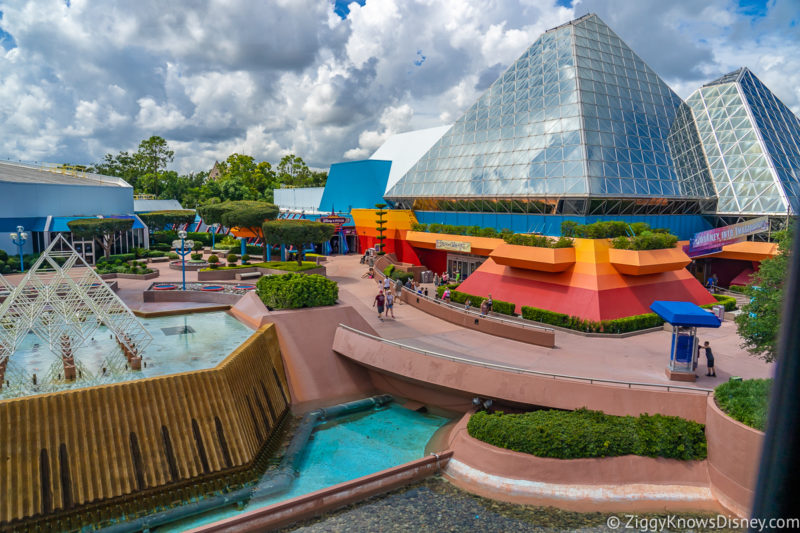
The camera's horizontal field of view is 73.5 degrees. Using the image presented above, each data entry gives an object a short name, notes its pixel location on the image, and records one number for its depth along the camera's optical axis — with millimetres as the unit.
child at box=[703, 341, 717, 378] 18547
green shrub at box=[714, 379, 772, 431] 14242
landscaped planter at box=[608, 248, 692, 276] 26000
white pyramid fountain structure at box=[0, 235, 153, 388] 17328
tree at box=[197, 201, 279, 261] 43625
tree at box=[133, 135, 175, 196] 90938
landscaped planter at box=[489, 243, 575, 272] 26609
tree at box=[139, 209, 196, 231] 58812
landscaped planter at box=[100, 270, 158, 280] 37850
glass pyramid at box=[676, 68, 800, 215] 37906
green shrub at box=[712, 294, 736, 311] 29656
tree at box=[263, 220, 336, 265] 37344
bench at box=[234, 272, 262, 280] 38003
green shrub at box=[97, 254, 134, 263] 42512
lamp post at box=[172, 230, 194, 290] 34394
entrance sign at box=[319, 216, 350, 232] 50094
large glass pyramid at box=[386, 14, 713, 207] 33469
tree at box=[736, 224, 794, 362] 16503
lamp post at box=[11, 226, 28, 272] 35431
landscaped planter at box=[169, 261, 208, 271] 44044
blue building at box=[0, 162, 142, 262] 43562
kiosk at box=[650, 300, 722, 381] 17969
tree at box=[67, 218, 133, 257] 42000
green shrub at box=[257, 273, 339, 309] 23750
